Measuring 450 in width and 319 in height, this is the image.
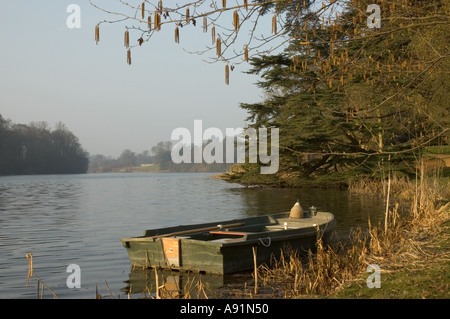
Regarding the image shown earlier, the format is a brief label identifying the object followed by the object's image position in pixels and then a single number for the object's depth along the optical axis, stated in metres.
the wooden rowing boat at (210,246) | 11.05
